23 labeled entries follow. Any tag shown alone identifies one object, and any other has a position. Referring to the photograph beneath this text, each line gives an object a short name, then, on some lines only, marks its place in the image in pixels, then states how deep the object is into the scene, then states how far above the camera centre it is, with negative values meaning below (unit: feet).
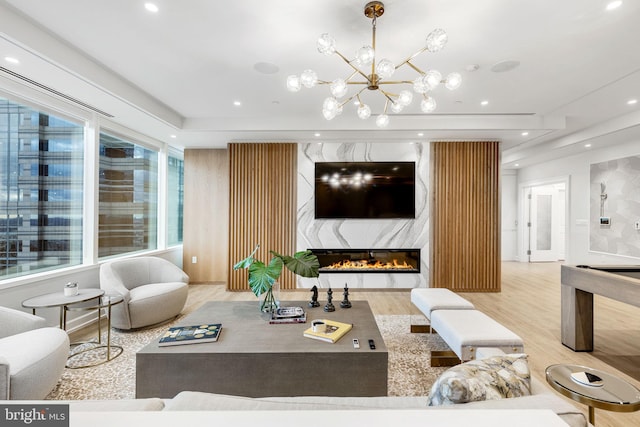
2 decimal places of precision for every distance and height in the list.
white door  25.32 -0.49
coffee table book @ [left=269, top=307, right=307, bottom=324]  7.54 -2.63
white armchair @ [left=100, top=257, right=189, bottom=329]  10.18 -2.80
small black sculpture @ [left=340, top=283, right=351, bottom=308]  8.75 -2.59
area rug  6.98 -4.16
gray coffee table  5.82 -3.10
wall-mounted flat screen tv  15.80 +1.44
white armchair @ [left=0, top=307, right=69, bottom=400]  5.39 -2.84
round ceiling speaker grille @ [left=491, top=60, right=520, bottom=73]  8.79 +4.64
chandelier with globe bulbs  5.74 +3.00
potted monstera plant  7.85 -1.50
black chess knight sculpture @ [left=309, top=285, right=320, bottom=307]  8.84 -2.53
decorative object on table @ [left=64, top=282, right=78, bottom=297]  8.49 -2.17
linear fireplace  15.99 -2.33
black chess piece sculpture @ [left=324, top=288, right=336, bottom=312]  8.39 -2.59
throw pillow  3.24 -1.93
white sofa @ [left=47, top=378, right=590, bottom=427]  2.89 -1.94
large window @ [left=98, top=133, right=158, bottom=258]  12.96 +0.89
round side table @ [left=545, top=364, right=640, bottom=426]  3.79 -2.37
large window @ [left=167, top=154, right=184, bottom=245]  17.79 +1.14
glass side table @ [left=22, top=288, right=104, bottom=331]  7.69 -2.34
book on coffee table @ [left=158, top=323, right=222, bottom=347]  6.25 -2.65
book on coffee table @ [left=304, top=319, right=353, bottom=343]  6.50 -2.65
